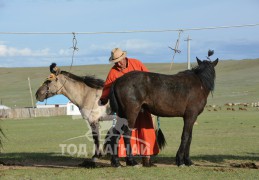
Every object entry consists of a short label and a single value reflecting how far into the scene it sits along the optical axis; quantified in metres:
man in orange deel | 11.36
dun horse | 12.96
